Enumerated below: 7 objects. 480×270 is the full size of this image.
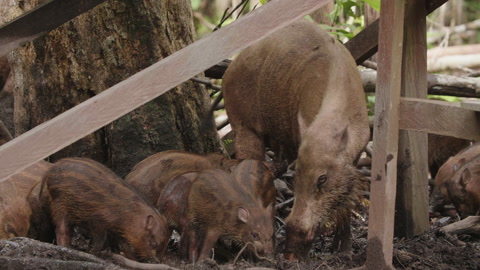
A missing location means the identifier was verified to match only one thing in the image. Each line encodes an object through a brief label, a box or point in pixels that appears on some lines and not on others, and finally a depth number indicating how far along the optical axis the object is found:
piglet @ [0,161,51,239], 9.52
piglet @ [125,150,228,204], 10.13
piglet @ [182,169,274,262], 9.64
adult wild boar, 9.38
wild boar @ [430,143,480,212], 12.52
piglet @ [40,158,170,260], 9.25
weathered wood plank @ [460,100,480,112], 8.51
